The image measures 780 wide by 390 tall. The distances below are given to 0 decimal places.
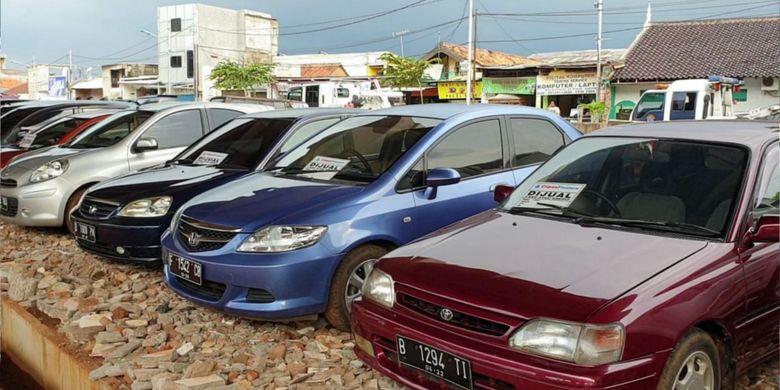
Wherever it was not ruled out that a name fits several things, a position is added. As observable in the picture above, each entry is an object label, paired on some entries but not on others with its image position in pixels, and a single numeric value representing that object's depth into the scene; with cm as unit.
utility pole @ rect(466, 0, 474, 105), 2772
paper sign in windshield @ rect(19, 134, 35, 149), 942
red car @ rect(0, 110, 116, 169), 917
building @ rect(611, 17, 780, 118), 2470
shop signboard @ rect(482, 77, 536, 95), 2912
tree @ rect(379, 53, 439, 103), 3372
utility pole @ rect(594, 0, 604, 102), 2659
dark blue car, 525
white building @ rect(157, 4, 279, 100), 5178
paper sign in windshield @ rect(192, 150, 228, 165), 600
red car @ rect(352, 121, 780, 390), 238
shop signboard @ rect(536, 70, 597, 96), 2784
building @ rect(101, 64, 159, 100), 5259
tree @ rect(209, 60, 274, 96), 4097
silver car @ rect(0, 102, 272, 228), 680
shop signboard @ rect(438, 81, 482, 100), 3275
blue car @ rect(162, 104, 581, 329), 379
